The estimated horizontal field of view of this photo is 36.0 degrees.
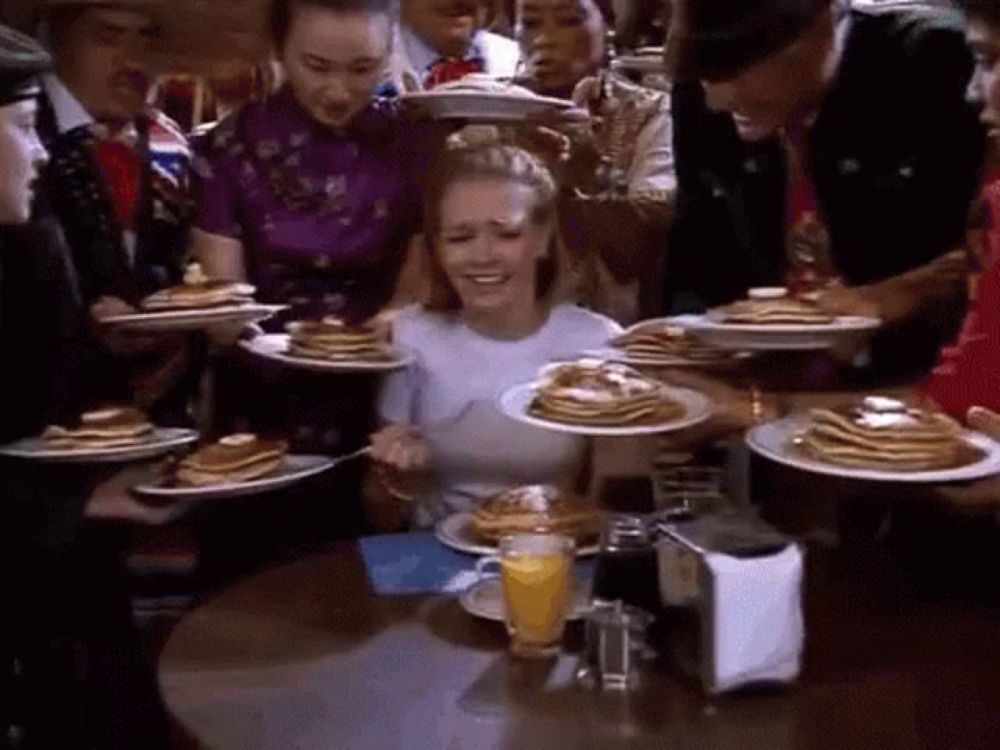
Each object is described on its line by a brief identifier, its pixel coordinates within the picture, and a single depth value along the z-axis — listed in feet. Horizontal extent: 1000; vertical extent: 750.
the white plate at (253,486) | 5.94
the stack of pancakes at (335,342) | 6.40
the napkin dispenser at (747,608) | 4.28
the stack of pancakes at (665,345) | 6.24
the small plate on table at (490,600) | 4.90
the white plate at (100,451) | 6.03
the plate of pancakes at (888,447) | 4.77
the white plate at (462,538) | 5.44
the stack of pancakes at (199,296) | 6.31
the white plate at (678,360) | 6.21
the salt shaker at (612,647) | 4.44
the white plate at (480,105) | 6.61
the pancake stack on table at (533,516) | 5.41
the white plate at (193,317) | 6.19
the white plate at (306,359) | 6.32
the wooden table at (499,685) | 4.09
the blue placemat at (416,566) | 5.25
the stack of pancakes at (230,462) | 6.04
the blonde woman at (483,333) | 6.76
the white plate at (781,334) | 5.65
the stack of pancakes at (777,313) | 5.70
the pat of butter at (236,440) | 6.15
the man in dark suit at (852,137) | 6.58
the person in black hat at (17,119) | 6.07
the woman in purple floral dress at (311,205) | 7.31
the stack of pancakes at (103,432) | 6.12
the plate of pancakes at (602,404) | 5.41
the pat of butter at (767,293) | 5.93
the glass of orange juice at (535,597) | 4.61
